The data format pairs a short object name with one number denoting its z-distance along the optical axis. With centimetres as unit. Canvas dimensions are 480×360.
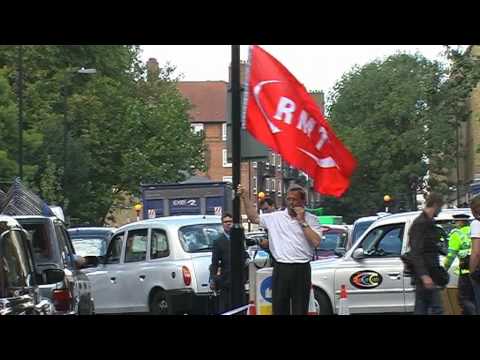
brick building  9425
